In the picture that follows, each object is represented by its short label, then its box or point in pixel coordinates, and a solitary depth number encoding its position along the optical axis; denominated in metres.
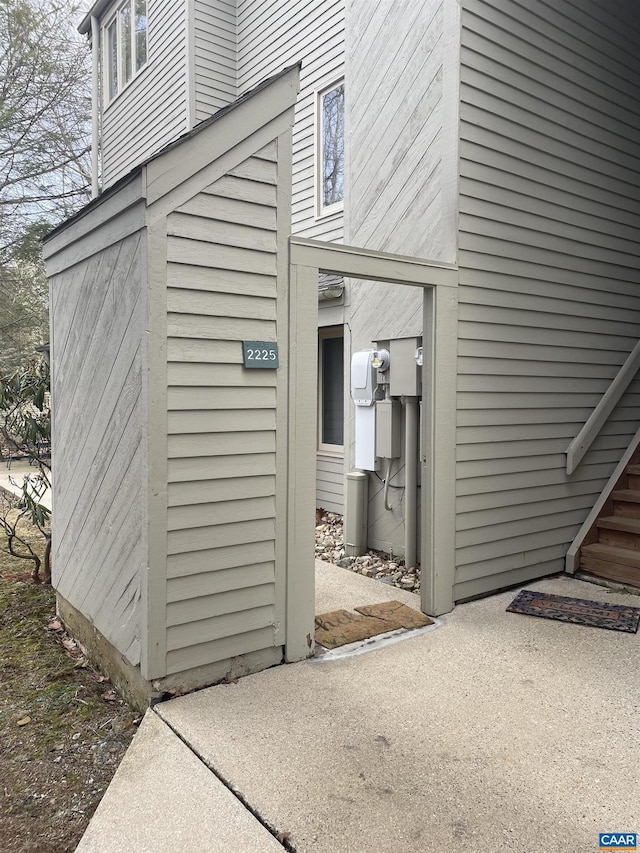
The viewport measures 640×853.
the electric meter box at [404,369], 4.57
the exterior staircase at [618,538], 4.50
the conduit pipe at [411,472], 4.71
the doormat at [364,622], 3.53
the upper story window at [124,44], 9.21
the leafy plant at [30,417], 4.52
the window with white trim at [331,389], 6.80
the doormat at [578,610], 3.74
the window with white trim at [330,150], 6.59
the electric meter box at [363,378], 5.01
